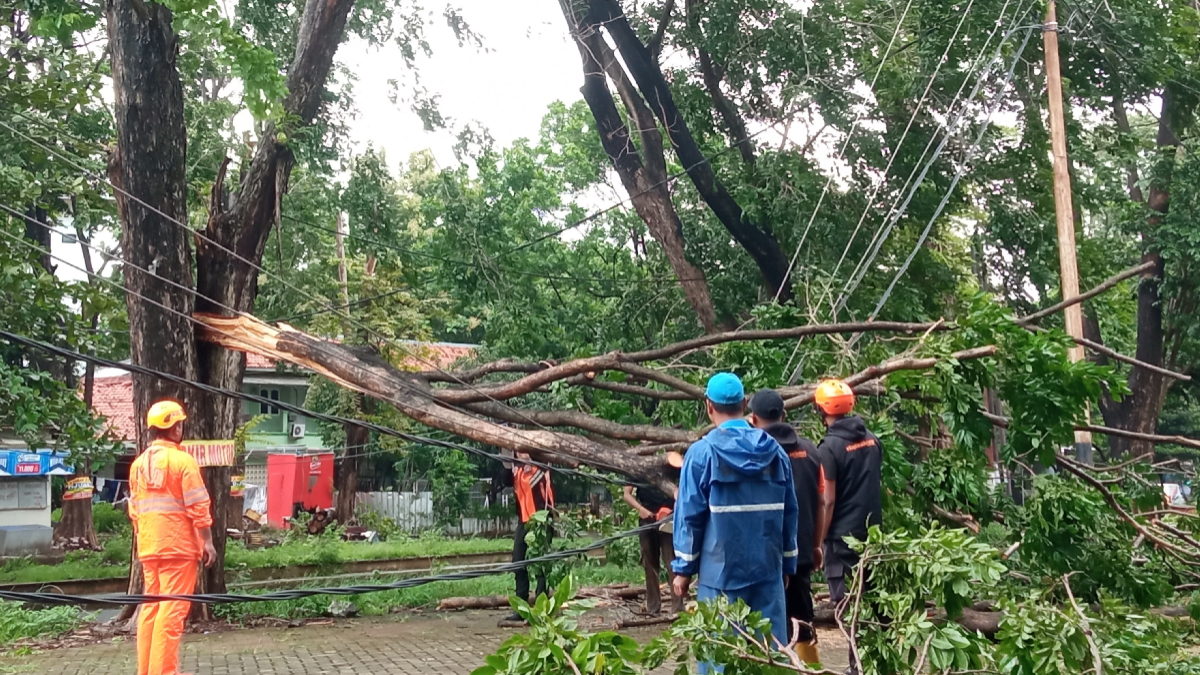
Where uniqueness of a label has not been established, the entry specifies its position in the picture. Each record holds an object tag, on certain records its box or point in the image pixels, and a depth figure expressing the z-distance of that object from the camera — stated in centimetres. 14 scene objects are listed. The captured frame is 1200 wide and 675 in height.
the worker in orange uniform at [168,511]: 599
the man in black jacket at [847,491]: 532
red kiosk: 2653
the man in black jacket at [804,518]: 516
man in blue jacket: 426
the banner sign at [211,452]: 894
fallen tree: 730
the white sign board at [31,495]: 2005
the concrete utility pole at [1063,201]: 966
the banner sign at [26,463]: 1962
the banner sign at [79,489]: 2094
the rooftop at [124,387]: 2772
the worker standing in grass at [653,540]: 843
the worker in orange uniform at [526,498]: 870
